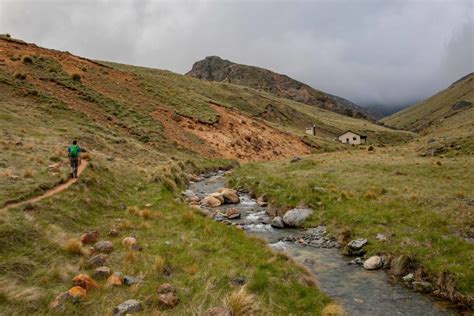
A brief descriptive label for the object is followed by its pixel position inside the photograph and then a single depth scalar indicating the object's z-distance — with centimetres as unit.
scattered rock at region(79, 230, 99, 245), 1332
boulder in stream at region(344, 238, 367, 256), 1670
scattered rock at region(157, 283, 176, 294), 1011
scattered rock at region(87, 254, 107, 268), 1139
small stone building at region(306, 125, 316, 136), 11344
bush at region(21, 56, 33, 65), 5557
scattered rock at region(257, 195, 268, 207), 2644
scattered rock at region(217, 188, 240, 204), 2778
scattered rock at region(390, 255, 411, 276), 1455
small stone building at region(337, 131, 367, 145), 11021
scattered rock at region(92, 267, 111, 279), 1065
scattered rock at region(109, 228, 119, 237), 1480
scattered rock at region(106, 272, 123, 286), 1019
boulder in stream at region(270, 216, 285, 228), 2134
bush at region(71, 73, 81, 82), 5770
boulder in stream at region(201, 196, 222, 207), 2621
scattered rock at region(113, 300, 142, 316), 882
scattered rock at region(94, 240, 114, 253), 1276
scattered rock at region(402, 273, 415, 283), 1391
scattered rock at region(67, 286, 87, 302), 912
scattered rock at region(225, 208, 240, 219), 2322
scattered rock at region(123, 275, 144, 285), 1045
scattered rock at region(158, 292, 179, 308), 948
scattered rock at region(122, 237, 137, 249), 1350
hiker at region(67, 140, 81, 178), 2119
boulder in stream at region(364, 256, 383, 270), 1527
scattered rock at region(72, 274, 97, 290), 984
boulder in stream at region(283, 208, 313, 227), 2147
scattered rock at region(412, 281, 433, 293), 1320
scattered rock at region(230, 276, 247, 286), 1145
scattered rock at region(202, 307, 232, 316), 868
